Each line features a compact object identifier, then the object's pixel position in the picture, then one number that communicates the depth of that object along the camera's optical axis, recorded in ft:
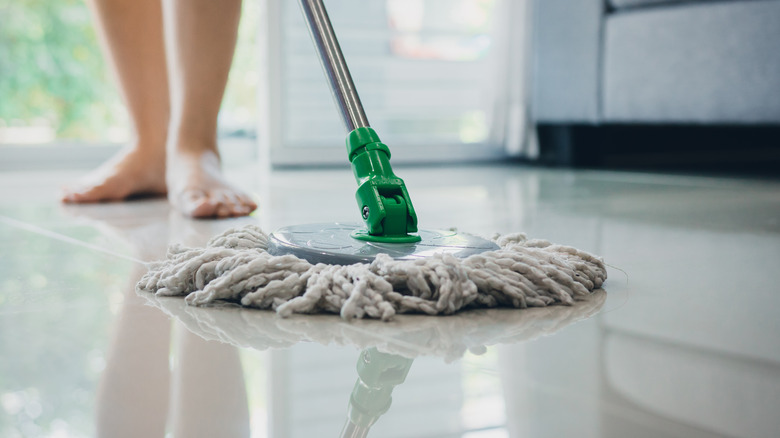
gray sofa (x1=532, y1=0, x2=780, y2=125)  6.33
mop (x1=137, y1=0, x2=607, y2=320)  1.99
